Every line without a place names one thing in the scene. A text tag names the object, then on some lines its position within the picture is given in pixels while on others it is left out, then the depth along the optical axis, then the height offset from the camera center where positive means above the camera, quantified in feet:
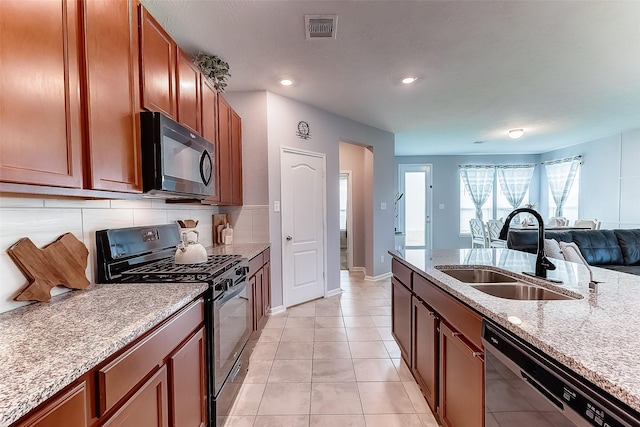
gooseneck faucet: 4.96 -0.83
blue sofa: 11.79 -1.75
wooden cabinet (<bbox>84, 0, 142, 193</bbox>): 3.74 +1.56
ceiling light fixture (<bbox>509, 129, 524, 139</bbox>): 16.53 +3.96
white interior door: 11.65 -0.85
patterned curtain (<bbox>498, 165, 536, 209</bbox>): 24.63 +1.87
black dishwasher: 2.11 -1.66
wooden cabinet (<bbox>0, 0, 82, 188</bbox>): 2.77 +1.19
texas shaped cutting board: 3.70 -0.79
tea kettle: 6.20 -1.00
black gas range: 5.02 -1.28
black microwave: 4.76 +0.87
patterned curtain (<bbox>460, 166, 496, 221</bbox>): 24.76 +1.76
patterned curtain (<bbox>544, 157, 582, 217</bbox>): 21.21 +1.87
